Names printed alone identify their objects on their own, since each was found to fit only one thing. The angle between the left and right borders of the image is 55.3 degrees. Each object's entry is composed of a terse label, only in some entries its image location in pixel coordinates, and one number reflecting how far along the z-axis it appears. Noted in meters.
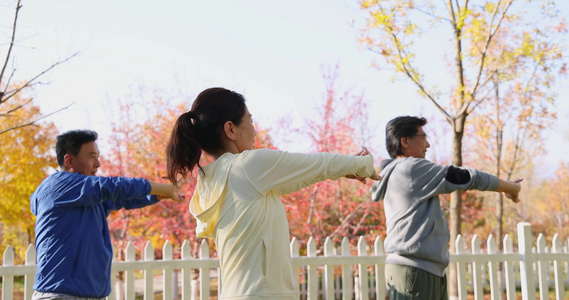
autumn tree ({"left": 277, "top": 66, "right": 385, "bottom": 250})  9.95
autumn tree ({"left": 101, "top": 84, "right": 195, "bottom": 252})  10.94
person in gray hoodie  3.31
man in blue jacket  2.90
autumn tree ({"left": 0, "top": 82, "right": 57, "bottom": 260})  12.39
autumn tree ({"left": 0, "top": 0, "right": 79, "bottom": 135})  6.06
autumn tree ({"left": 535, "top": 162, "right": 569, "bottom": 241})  23.64
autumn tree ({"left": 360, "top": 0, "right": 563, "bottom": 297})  7.77
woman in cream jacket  2.05
